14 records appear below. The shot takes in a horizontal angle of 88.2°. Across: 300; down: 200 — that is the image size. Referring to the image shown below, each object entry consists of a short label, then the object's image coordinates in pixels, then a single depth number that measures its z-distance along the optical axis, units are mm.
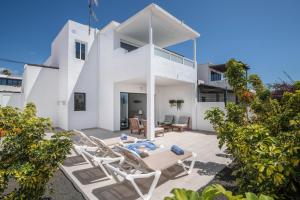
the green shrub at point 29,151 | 2377
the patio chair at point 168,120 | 14592
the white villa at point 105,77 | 12218
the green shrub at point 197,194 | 1150
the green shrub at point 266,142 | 1681
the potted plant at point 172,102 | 15085
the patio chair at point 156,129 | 10893
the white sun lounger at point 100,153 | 4859
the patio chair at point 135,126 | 11594
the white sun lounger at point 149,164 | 3832
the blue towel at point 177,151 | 5418
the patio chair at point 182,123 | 13061
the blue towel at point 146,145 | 6682
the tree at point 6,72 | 35000
